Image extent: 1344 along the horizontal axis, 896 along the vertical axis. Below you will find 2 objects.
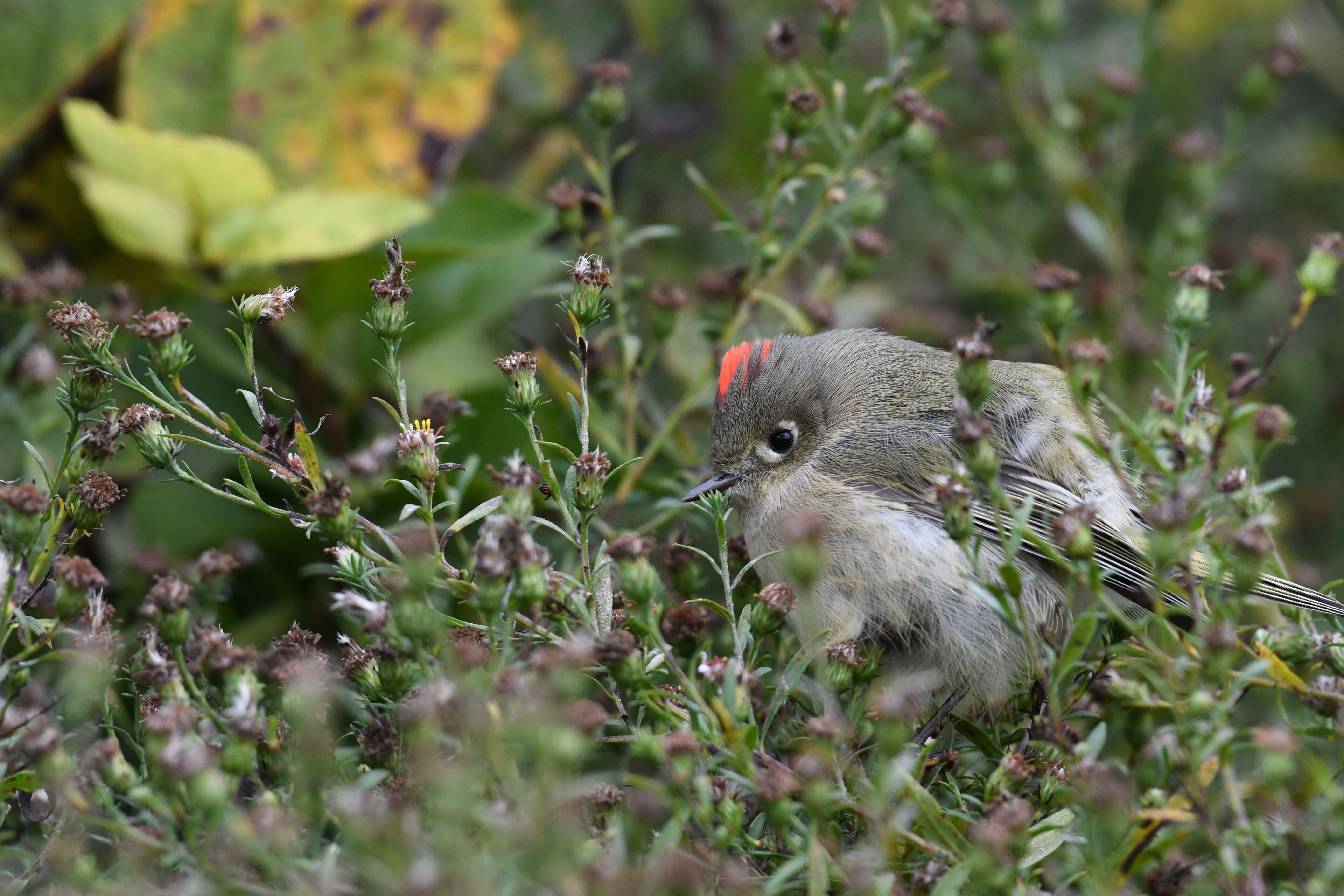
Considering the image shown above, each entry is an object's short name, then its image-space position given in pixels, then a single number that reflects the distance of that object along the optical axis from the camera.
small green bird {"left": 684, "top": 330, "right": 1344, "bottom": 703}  5.03
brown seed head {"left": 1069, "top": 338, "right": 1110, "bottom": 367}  4.07
